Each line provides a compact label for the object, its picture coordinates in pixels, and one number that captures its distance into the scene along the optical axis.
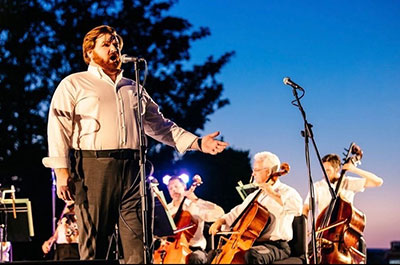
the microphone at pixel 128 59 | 4.28
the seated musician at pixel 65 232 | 8.60
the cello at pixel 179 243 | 7.69
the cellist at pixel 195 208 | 7.90
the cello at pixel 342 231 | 6.80
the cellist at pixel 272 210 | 6.12
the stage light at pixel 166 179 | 8.55
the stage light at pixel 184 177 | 8.48
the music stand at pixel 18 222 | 7.00
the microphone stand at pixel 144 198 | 4.01
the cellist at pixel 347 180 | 7.34
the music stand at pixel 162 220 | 6.86
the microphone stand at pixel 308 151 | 5.14
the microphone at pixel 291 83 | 5.27
